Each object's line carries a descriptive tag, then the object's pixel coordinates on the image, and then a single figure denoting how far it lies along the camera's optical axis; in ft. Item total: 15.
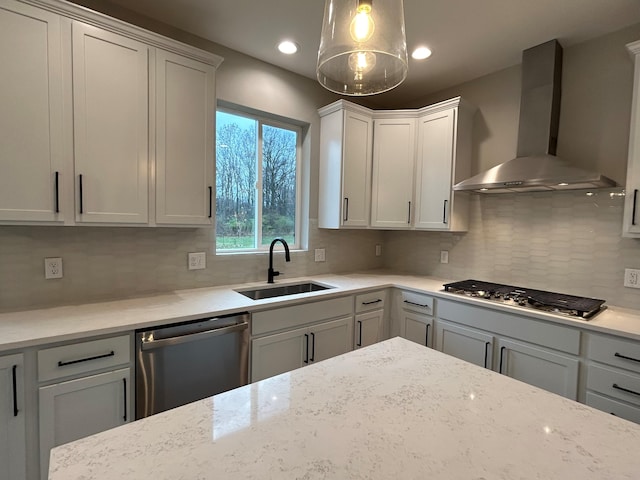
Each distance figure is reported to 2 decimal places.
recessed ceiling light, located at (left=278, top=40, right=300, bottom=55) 7.61
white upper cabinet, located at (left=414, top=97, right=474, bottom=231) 8.86
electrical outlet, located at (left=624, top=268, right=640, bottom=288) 6.68
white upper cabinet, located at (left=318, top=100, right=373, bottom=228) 9.17
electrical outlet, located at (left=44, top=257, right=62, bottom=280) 5.88
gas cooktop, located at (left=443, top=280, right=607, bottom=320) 6.19
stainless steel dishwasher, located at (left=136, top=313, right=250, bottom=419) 5.23
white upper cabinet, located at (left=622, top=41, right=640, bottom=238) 5.98
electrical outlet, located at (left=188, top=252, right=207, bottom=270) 7.59
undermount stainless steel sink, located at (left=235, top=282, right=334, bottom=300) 8.18
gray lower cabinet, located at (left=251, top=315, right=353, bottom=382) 6.65
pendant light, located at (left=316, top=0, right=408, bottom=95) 3.29
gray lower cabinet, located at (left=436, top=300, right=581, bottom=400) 6.04
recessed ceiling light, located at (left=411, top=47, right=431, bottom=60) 7.84
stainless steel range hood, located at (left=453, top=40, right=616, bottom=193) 7.01
